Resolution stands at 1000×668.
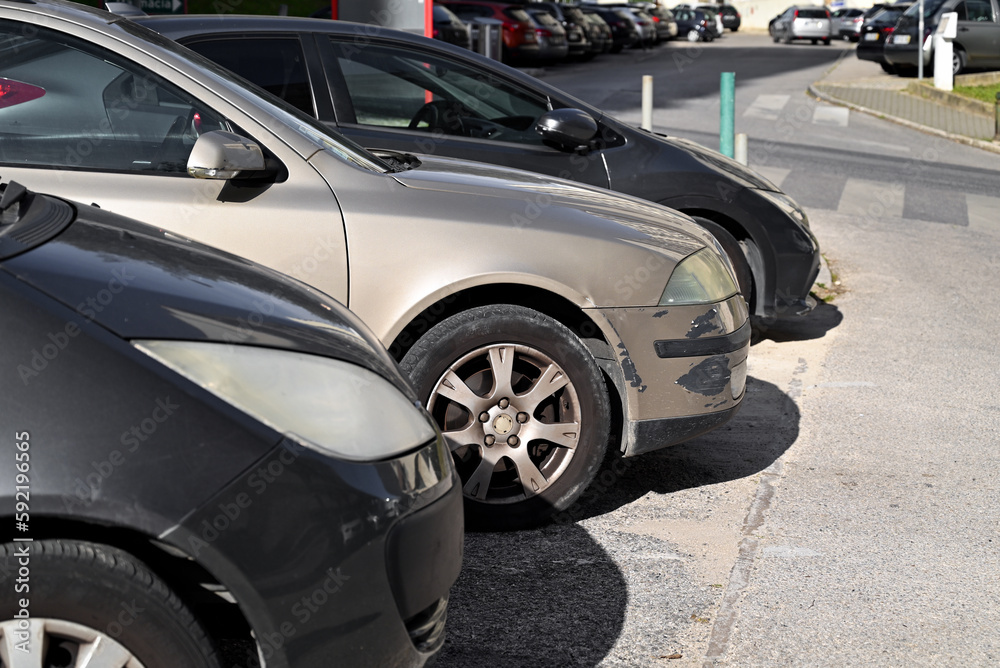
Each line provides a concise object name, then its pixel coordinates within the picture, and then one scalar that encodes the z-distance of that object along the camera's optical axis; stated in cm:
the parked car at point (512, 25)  2791
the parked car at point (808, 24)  4625
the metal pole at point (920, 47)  2270
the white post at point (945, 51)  2111
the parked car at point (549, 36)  2839
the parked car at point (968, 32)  2311
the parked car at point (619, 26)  3816
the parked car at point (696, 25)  4847
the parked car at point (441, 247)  341
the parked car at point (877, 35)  2694
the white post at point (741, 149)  875
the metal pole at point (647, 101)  876
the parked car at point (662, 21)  4441
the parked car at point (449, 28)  2110
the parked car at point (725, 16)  5556
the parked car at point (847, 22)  4716
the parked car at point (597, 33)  3403
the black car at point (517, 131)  512
